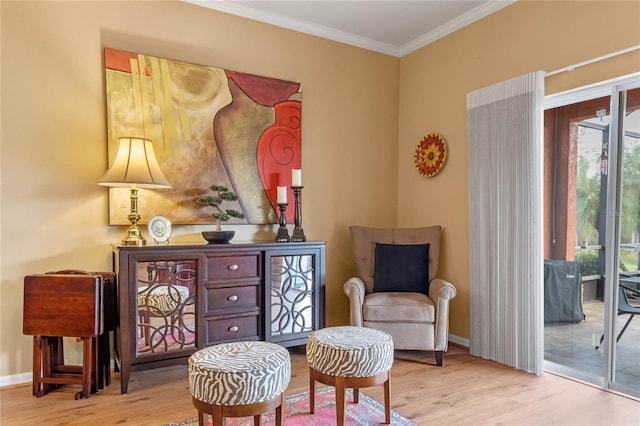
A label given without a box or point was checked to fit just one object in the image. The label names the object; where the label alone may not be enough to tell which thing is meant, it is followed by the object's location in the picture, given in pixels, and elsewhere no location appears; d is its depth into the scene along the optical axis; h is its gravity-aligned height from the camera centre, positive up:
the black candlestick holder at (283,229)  3.27 -0.18
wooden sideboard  2.60 -0.63
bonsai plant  3.08 +0.02
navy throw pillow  3.43 -0.52
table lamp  2.64 +0.21
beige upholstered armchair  3.05 -0.65
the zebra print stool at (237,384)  1.74 -0.76
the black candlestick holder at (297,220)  3.35 -0.12
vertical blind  2.89 -0.10
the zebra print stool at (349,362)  2.04 -0.78
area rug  2.19 -1.14
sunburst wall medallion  3.73 +0.48
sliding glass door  2.59 -0.18
